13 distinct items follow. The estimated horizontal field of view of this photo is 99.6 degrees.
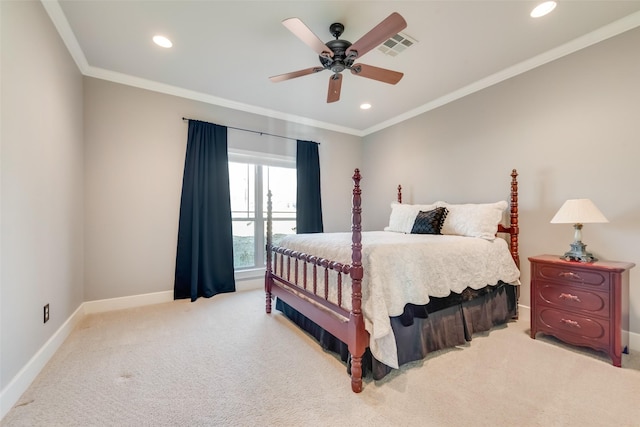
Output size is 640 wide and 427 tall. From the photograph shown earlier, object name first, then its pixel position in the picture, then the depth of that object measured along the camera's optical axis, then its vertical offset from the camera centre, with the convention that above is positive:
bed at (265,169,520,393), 1.75 -0.57
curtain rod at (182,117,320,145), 3.47 +1.17
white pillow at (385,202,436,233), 3.38 -0.06
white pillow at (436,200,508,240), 2.77 -0.09
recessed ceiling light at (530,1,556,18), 2.00 +1.54
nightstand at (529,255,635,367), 1.96 -0.71
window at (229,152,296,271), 4.02 +0.16
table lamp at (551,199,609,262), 2.07 -0.05
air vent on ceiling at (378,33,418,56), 2.37 +1.52
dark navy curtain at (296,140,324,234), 4.36 +0.35
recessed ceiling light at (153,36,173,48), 2.41 +1.54
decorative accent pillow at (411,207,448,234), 3.05 -0.11
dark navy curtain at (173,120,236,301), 3.39 -0.12
